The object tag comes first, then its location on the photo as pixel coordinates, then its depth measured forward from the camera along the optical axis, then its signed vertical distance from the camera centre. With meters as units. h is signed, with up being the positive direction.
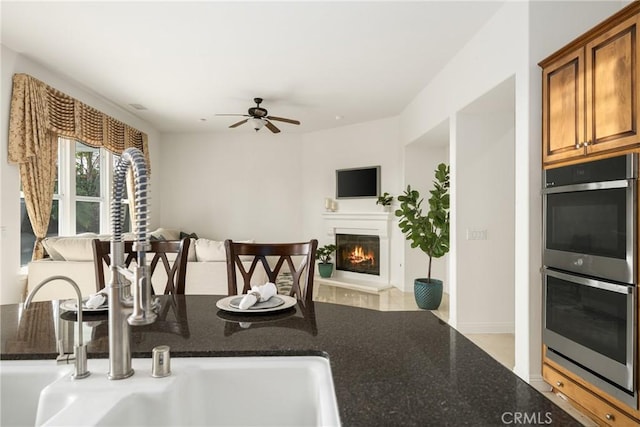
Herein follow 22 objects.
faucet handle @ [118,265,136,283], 0.67 -0.11
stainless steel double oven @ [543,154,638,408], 1.81 -0.31
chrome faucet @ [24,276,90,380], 0.75 -0.30
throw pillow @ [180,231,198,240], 6.51 -0.34
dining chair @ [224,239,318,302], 1.69 -0.19
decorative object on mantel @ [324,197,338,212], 6.59 +0.21
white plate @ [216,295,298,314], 1.17 -0.30
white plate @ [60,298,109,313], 1.16 -0.30
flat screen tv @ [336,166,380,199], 6.08 +0.57
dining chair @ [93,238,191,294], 1.77 -0.21
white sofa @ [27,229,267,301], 3.52 -0.50
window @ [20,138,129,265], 4.35 +0.29
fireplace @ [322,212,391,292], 5.95 -0.54
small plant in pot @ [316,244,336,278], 6.40 -0.82
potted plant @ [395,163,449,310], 4.27 -0.17
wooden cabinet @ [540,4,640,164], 1.83 +0.69
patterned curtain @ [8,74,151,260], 3.53 +0.88
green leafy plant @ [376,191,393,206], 5.80 +0.26
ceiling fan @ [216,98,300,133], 4.66 +1.28
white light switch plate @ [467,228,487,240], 3.62 -0.19
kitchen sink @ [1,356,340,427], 0.72 -0.38
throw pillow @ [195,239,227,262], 3.54 -0.34
